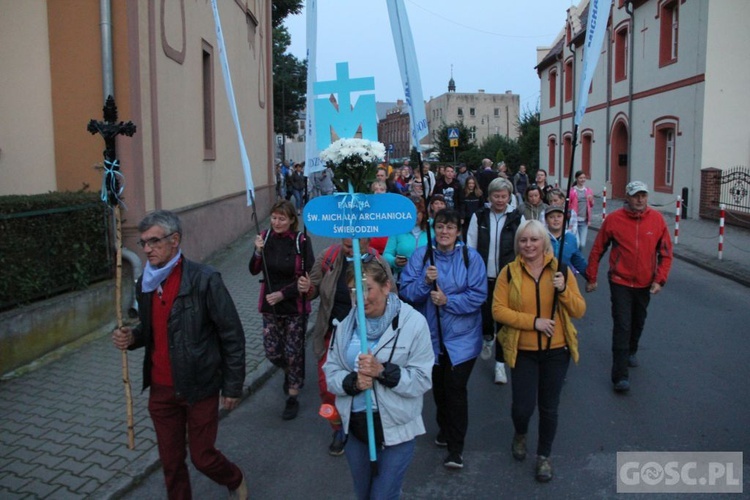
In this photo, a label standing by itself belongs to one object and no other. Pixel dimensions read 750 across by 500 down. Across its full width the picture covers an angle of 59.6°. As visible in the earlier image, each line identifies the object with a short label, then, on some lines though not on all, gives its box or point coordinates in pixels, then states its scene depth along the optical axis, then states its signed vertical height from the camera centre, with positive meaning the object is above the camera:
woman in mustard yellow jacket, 4.36 -0.96
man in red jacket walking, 5.95 -0.79
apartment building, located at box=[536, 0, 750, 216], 20.08 +2.91
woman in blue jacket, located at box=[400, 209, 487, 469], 4.50 -0.91
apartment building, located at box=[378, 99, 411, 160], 93.00 +7.36
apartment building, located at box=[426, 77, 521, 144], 95.19 +10.24
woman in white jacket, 3.23 -0.99
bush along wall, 6.49 -0.71
